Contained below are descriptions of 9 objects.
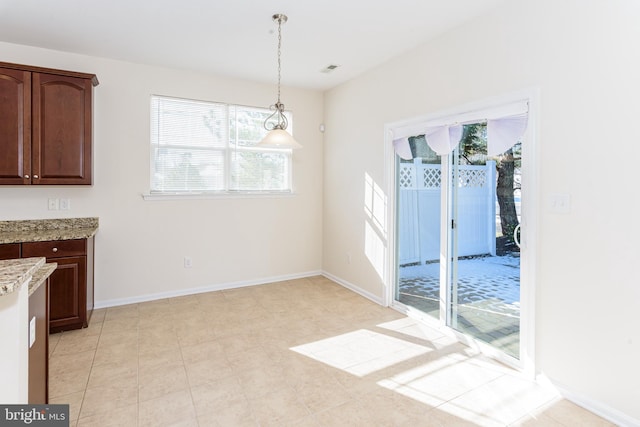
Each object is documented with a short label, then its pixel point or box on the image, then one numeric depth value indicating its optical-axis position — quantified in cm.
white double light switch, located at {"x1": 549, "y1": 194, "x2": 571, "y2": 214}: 228
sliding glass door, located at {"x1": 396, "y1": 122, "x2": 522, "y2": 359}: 275
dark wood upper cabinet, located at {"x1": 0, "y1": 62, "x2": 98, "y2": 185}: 317
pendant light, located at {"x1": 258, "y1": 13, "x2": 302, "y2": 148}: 282
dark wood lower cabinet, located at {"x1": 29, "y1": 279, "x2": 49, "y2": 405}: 153
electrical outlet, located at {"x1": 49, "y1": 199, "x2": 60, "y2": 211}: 363
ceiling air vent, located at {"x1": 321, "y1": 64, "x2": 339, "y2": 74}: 407
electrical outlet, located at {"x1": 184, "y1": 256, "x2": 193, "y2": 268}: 438
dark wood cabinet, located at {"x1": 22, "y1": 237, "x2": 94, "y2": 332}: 311
